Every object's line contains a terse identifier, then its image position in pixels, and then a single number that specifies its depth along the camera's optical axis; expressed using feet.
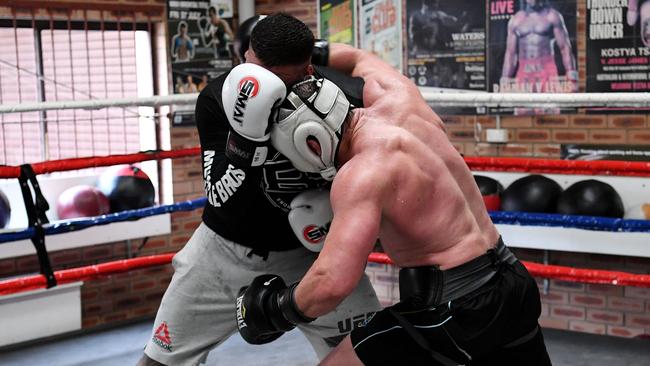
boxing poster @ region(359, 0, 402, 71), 16.28
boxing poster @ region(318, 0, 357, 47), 16.90
